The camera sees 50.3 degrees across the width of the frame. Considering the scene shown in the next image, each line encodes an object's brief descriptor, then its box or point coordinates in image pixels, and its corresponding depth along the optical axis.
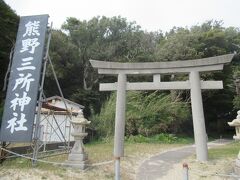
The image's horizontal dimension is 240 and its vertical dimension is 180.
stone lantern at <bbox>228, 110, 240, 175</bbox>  7.50
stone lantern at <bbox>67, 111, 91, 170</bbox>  7.78
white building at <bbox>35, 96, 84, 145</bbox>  10.87
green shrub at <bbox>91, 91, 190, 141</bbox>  17.81
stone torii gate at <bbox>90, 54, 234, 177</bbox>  9.80
